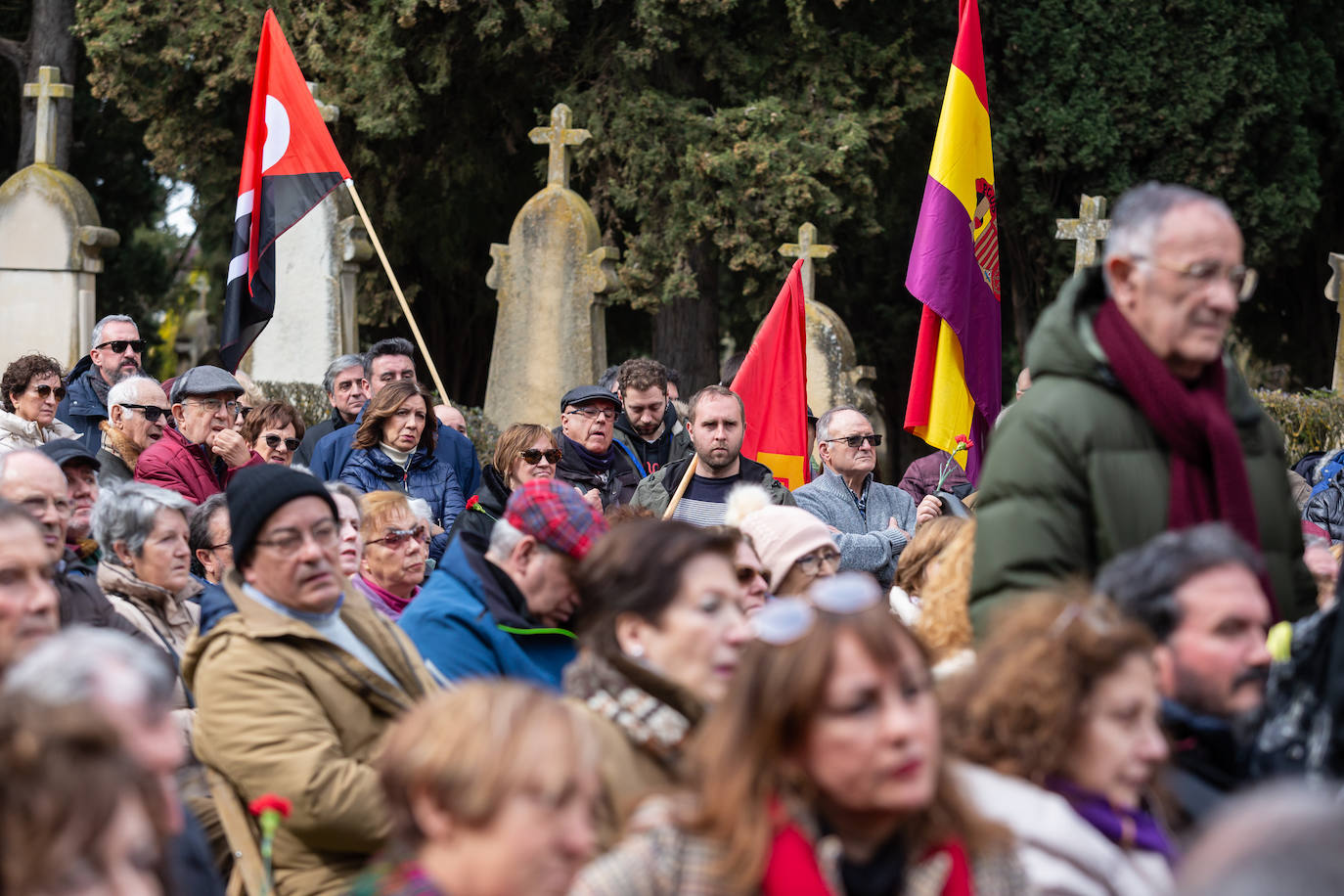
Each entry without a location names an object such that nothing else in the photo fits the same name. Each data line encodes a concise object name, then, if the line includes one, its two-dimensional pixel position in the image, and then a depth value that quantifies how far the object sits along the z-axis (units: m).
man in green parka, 7.07
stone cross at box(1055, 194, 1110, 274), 23.14
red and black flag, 19.50
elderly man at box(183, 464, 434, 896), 8.19
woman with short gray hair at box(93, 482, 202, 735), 11.00
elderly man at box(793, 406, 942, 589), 15.28
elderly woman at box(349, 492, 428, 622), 12.23
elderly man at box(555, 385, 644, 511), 16.55
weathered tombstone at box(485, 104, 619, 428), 25.34
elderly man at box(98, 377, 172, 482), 15.62
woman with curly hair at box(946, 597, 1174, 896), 6.15
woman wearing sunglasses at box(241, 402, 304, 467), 16.47
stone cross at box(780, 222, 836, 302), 28.55
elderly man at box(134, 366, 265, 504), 14.98
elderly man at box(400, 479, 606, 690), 9.22
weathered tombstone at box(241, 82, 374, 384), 25.09
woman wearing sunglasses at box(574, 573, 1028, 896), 5.34
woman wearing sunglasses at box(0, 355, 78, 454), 16.89
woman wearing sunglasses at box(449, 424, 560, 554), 15.10
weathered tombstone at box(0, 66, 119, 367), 27.09
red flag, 17.52
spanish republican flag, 15.09
